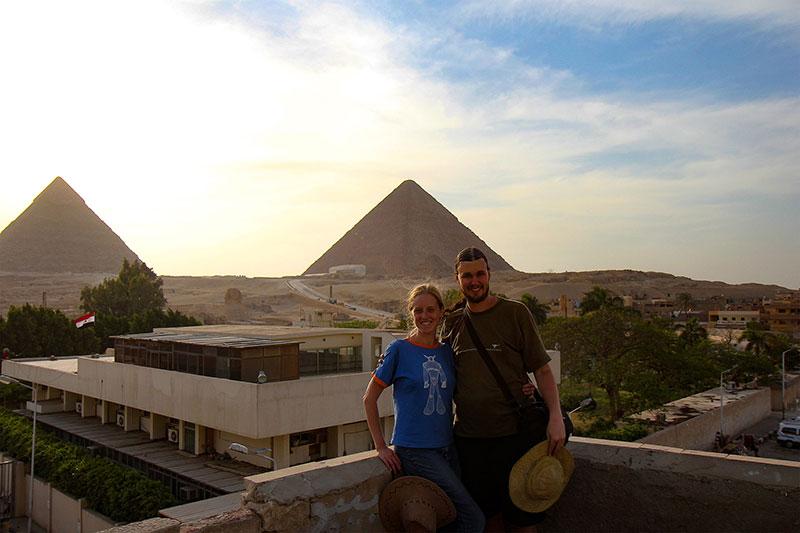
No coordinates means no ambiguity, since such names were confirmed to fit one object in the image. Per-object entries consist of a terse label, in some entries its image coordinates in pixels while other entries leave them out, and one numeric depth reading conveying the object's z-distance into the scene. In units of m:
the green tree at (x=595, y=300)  42.38
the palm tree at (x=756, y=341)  38.81
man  3.20
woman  3.14
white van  22.61
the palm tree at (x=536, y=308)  38.81
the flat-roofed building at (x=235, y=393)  14.82
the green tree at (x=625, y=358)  23.38
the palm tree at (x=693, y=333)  36.94
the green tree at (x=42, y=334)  31.69
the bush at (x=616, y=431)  18.41
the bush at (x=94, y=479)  13.42
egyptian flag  28.45
